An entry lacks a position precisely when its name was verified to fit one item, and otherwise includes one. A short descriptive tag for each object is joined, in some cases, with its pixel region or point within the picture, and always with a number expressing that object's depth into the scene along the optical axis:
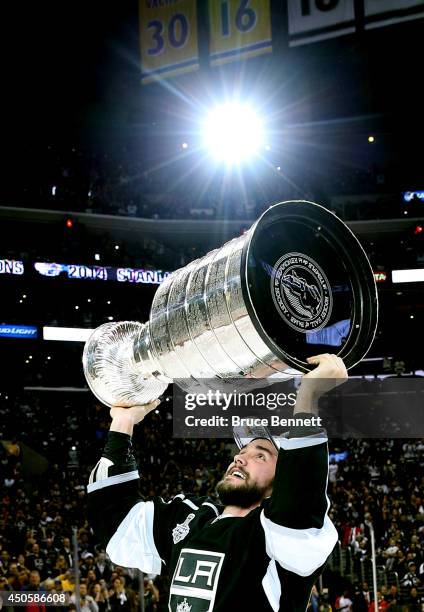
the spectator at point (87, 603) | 7.56
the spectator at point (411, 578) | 8.95
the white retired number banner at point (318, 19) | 11.55
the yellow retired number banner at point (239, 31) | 12.73
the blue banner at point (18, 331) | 20.06
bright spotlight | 23.53
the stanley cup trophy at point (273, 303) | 1.98
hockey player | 2.14
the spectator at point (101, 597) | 7.81
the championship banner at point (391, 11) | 11.83
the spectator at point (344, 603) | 8.02
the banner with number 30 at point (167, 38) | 13.38
